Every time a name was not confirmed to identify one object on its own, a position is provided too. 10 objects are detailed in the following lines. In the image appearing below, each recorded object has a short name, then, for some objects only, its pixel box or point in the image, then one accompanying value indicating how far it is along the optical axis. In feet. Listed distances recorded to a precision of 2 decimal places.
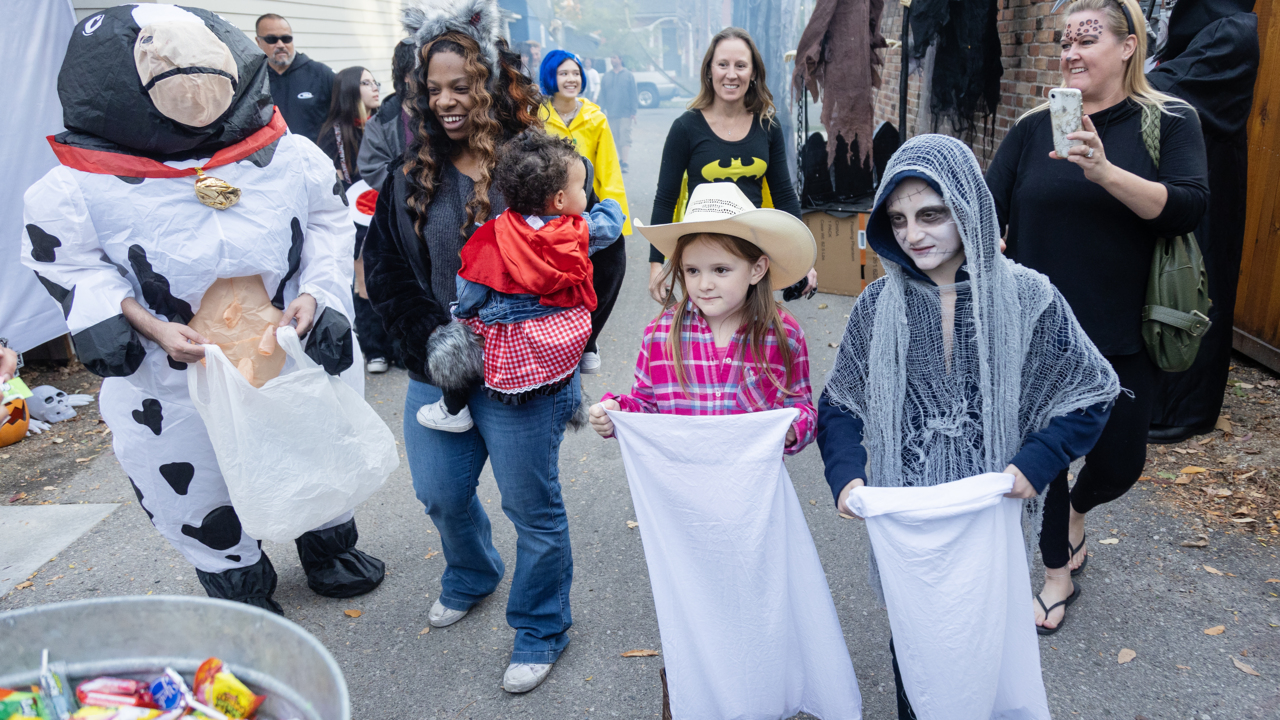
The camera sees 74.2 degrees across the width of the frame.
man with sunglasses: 22.99
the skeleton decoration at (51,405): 19.03
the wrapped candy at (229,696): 4.63
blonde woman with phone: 8.21
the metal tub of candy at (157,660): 4.60
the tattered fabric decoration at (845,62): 22.53
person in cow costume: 8.39
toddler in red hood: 7.82
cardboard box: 24.47
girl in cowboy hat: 7.36
